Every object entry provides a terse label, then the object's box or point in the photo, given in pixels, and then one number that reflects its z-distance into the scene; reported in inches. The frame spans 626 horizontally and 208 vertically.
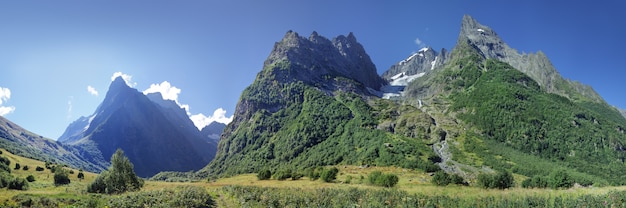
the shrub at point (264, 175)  3742.6
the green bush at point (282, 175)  3385.8
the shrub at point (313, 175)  3073.6
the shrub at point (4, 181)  2087.1
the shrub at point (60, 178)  2813.2
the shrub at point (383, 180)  2009.4
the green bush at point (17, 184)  2086.7
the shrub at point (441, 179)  2176.6
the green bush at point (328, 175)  2751.0
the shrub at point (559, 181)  2239.4
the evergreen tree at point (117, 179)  2156.7
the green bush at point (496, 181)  2045.8
